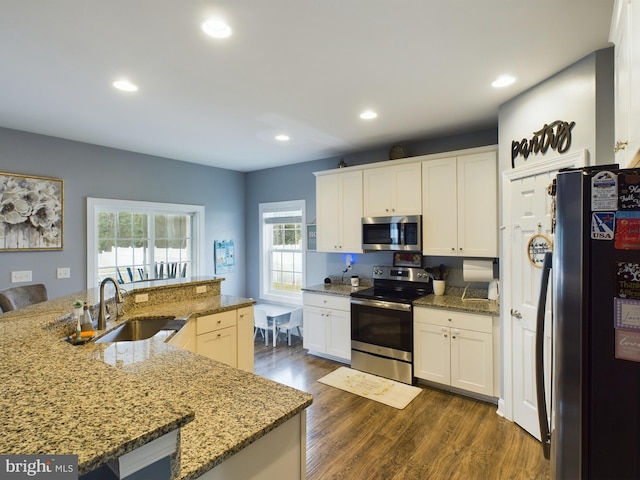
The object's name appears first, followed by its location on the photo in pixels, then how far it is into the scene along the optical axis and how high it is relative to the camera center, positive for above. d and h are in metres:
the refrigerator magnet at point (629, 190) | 0.87 +0.13
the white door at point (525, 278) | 2.35 -0.30
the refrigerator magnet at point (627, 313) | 0.85 -0.19
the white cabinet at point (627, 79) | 1.11 +0.61
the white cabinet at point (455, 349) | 3.02 -1.04
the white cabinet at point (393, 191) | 3.64 +0.56
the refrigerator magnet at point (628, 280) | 0.86 -0.11
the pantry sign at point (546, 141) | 2.21 +0.69
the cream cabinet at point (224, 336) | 2.58 -0.79
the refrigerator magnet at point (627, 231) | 0.86 +0.02
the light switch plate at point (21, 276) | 3.35 -0.35
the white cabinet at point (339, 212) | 4.11 +0.35
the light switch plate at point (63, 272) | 3.63 -0.33
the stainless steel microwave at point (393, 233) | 3.59 +0.07
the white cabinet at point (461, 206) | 3.17 +0.33
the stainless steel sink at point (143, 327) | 2.48 -0.64
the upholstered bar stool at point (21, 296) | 2.51 -0.47
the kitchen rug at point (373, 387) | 3.12 -1.48
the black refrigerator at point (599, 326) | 0.87 -0.23
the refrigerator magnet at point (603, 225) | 0.88 +0.04
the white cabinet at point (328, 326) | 3.95 -1.05
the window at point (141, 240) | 3.97 +0.01
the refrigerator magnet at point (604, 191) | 0.89 +0.13
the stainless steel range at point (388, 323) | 3.43 -0.89
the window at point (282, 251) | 5.14 -0.17
